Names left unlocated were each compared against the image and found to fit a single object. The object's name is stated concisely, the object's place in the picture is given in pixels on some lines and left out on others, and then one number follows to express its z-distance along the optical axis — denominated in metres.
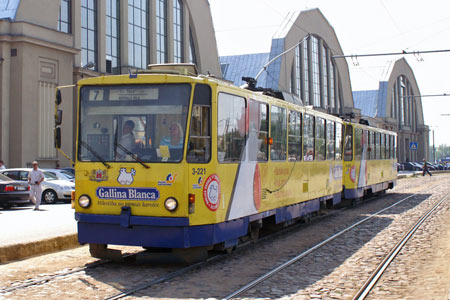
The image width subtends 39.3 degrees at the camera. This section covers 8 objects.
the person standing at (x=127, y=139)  9.16
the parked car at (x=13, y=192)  19.75
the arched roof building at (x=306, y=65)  61.62
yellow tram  8.88
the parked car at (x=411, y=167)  80.54
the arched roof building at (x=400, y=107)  91.44
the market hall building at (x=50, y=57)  30.38
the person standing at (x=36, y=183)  18.47
